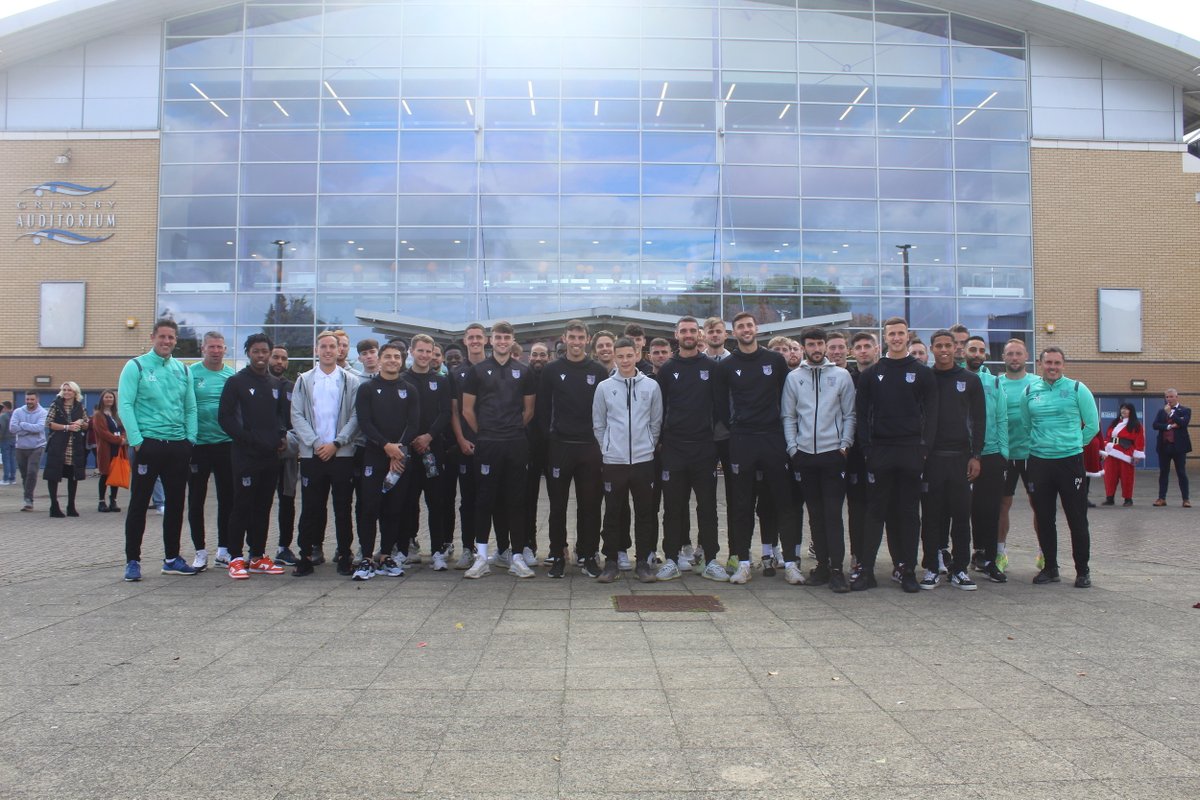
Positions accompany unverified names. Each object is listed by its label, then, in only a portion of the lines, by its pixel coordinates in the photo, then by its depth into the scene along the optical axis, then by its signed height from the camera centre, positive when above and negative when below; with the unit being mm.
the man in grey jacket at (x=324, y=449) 6891 -204
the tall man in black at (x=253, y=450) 6930 -214
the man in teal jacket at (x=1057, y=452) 6719 -228
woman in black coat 11883 -268
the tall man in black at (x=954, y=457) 6559 -256
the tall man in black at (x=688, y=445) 6789 -166
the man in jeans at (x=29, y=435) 12980 -165
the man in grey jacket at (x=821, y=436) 6547 -88
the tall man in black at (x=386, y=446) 6848 -176
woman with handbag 12453 -354
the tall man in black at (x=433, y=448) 7258 -208
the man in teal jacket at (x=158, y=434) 6605 -76
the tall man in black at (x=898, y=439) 6359 -109
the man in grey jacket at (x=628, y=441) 6793 -133
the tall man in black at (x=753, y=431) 6699 -50
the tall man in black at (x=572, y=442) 6969 -145
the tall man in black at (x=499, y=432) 6973 -61
